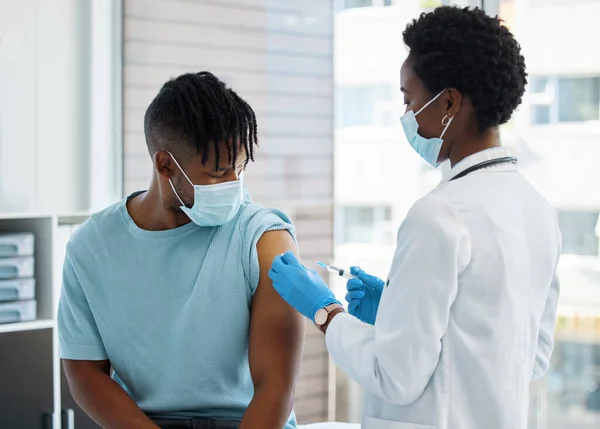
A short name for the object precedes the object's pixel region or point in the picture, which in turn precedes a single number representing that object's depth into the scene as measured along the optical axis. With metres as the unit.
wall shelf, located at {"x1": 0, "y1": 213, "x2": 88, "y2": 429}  2.46
